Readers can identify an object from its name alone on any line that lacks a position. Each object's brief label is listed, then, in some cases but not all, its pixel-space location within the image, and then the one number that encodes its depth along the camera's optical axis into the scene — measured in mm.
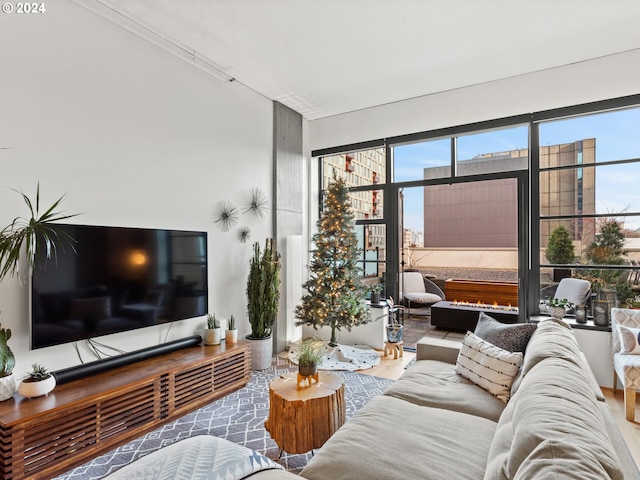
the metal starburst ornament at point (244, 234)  4488
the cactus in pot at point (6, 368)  2328
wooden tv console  2152
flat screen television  2652
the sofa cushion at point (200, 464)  1513
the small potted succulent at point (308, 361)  2537
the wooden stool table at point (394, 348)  4626
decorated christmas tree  4703
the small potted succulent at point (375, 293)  5184
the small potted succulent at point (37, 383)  2365
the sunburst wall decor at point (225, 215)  4199
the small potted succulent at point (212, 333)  3736
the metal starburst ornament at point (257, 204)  4669
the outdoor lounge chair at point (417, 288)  6867
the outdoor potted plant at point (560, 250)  4121
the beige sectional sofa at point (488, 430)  1009
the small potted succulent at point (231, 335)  3859
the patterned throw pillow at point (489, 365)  2377
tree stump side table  2312
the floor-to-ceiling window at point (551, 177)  3889
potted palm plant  2371
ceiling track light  3039
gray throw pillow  2654
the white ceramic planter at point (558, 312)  3979
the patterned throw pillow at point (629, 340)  3236
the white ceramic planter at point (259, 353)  4164
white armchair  2977
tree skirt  4328
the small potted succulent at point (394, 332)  4668
